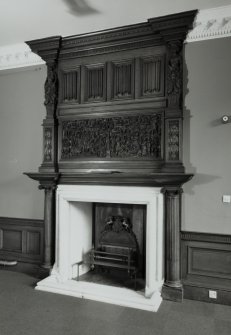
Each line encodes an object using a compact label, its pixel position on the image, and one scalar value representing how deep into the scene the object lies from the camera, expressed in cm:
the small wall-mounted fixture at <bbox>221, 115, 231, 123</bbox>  315
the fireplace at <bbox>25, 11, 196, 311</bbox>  329
